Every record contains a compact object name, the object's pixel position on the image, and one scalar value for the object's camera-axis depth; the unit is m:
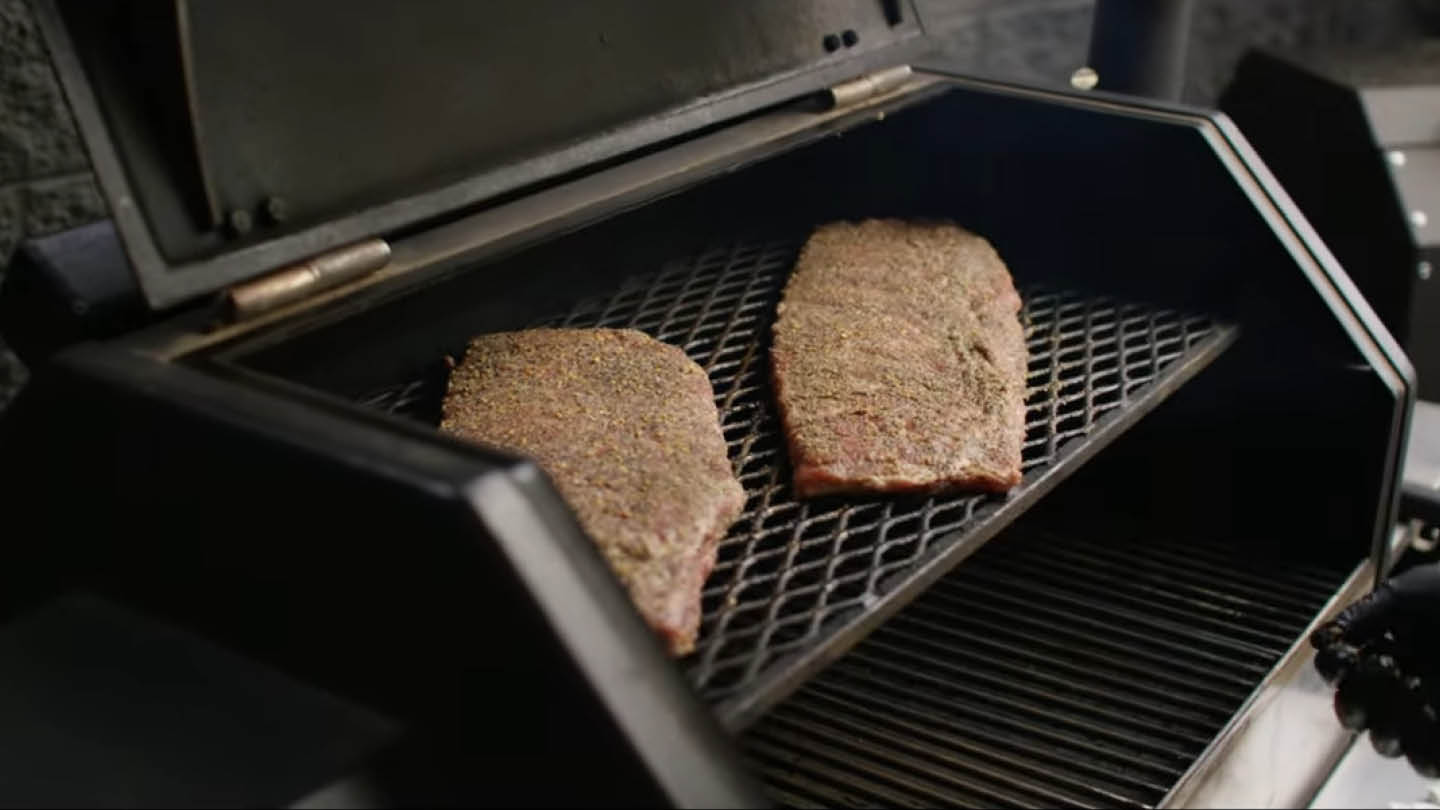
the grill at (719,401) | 0.68
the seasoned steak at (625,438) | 0.83
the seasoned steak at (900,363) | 0.98
